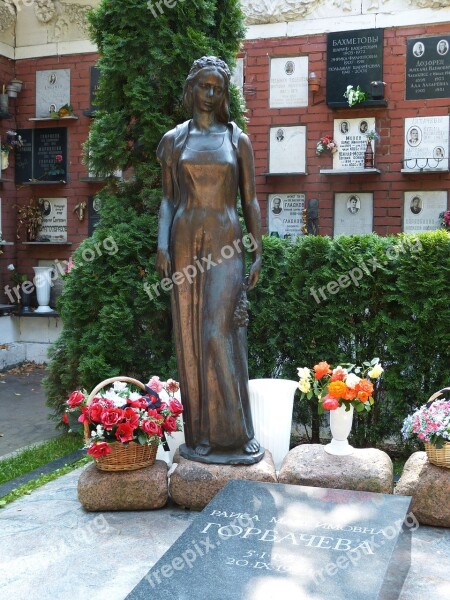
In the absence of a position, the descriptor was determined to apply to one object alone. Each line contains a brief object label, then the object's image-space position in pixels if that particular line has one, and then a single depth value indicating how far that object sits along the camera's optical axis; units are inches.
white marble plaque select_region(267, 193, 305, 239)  348.8
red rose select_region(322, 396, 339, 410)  149.7
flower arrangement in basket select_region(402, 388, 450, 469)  138.6
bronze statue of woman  144.3
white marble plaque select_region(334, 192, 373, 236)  339.9
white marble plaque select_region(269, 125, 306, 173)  347.3
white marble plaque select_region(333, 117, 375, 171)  336.8
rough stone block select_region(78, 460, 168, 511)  140.6
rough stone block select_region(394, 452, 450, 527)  136.1
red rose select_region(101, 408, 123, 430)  139.4
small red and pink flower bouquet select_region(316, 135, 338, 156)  338.5
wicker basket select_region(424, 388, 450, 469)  138.9
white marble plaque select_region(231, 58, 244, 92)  350.9
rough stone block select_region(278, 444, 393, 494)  140.7
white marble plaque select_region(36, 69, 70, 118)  382.0
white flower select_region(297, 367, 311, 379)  160.9
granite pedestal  141.3
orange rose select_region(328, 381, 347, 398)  149.5
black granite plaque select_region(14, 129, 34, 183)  390.6
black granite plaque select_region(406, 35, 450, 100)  324.5
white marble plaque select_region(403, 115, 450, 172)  326.3
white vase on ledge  372.8
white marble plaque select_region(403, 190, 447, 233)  329.7
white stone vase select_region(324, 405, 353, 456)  149.0
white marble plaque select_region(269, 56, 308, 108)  345.7
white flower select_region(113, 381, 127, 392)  149.3
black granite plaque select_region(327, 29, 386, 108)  333.1
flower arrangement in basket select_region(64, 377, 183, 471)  139.7
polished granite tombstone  88.5
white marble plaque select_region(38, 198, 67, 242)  386.9
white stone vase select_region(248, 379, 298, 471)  170.9
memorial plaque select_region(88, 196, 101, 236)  377.7
